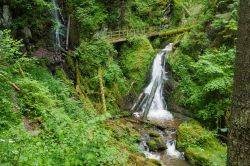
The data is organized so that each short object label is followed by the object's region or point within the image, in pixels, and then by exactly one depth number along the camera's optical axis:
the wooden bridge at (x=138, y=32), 21.81
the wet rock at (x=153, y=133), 14.39
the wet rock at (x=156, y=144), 13.32
